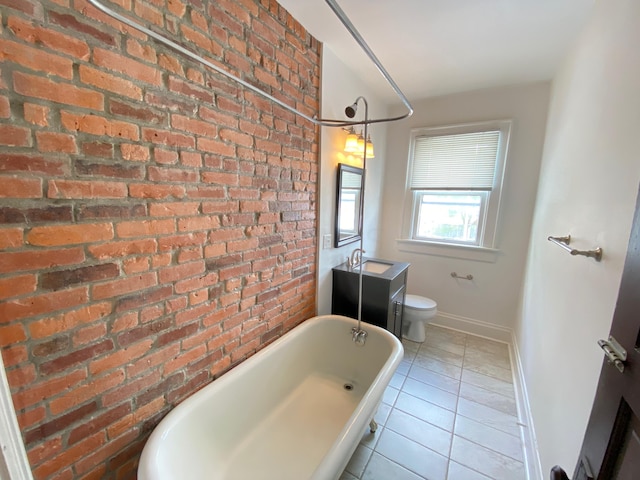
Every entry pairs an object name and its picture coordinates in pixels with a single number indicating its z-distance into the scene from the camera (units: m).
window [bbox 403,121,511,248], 2.57
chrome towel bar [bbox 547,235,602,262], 0.96
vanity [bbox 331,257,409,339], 2.09
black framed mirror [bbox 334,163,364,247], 2.21
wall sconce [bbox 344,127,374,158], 2.14
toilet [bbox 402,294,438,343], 2.57
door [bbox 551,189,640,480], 0.61
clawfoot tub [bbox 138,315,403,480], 1.03
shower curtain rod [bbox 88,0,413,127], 0.80
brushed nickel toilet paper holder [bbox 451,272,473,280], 2.80
